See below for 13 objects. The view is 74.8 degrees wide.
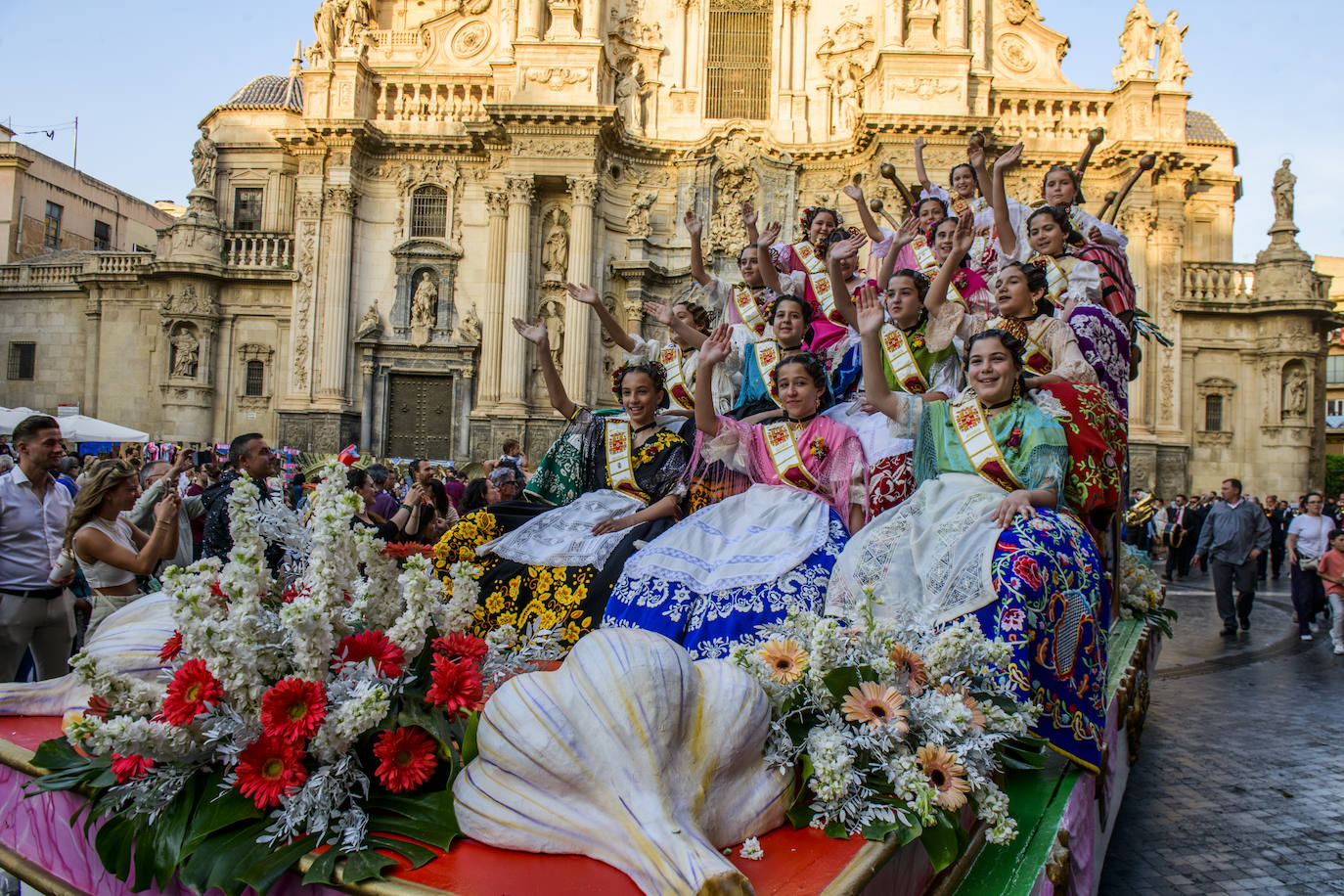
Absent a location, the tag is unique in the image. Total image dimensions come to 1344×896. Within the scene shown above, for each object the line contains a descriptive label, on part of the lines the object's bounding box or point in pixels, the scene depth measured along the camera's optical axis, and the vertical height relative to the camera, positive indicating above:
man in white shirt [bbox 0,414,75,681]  5.15 -0.78
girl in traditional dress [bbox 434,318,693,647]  4.46 -0.44
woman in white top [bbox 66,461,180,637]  4.76 -0.60
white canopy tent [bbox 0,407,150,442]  18.96 -0.01
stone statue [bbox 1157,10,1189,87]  22.98 +10.87
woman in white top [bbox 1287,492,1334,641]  11.62 -1.08
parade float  1.79 -0.71
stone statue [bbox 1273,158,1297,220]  25.45 +8.26
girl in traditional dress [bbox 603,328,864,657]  3.67 -0.37
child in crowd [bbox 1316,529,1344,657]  10.40 -1.23
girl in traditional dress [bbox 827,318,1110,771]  3.19 -0.35
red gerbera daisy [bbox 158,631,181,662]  2.19 -0.54
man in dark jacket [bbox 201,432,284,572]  5.68 -0.28
